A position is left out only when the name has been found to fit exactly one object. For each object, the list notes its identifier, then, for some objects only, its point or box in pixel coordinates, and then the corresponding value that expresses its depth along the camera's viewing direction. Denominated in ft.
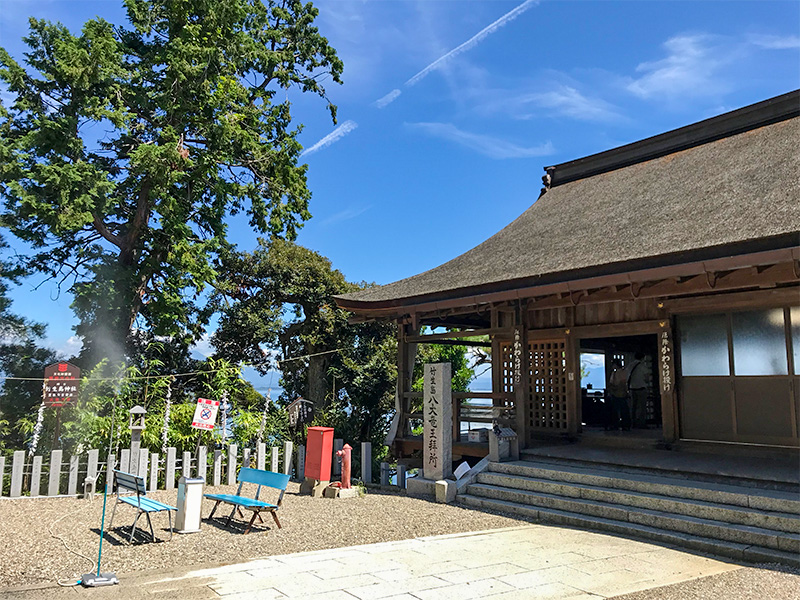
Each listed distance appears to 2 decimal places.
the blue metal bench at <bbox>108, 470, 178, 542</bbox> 21.57
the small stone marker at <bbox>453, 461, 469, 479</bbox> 31.89
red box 33.04
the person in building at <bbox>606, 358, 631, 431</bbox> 42.93
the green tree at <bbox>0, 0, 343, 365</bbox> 43.98
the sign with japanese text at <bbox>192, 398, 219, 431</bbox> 33.86
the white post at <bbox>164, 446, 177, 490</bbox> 33.83
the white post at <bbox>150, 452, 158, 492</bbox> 32.89
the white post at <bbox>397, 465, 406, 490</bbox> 36.04
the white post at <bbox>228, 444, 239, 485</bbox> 36.04
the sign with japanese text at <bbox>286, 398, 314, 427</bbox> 54.54
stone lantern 32.48
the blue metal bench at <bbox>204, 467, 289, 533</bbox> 23.19
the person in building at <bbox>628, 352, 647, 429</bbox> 42.98
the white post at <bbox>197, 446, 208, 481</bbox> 34.09
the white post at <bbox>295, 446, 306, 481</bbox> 39.04
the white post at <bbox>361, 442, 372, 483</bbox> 37.91
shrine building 27.09
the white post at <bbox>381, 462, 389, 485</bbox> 37.06
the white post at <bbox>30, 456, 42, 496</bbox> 31.27
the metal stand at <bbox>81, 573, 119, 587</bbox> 15.97
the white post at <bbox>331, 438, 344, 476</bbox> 38.65
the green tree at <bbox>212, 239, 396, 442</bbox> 60.39
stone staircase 20.04
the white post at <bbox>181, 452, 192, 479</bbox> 32.55
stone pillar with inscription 31.48
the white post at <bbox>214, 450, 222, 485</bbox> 35.45
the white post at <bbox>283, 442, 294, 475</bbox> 38.04
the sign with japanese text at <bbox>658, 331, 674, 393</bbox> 32.42
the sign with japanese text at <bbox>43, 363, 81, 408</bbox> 32.81
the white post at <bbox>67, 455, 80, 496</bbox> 32.03
